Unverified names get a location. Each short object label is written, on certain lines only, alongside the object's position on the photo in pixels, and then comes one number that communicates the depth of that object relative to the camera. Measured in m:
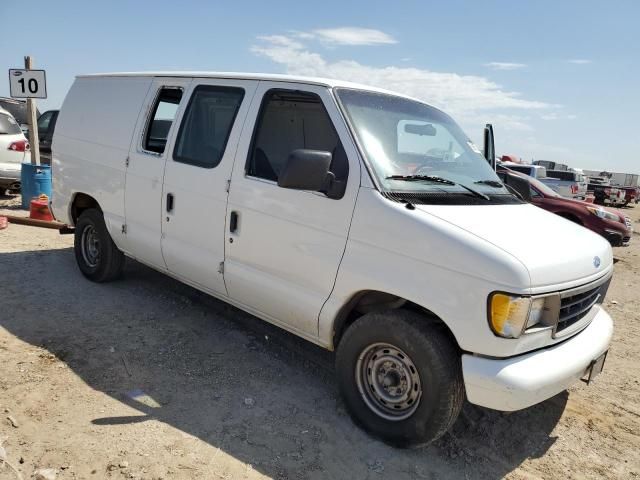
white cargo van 2.75
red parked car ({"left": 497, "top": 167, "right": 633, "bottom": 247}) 11.19
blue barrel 9.37
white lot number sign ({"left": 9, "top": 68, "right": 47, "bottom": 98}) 9.12
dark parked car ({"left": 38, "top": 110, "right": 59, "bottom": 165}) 13.47
